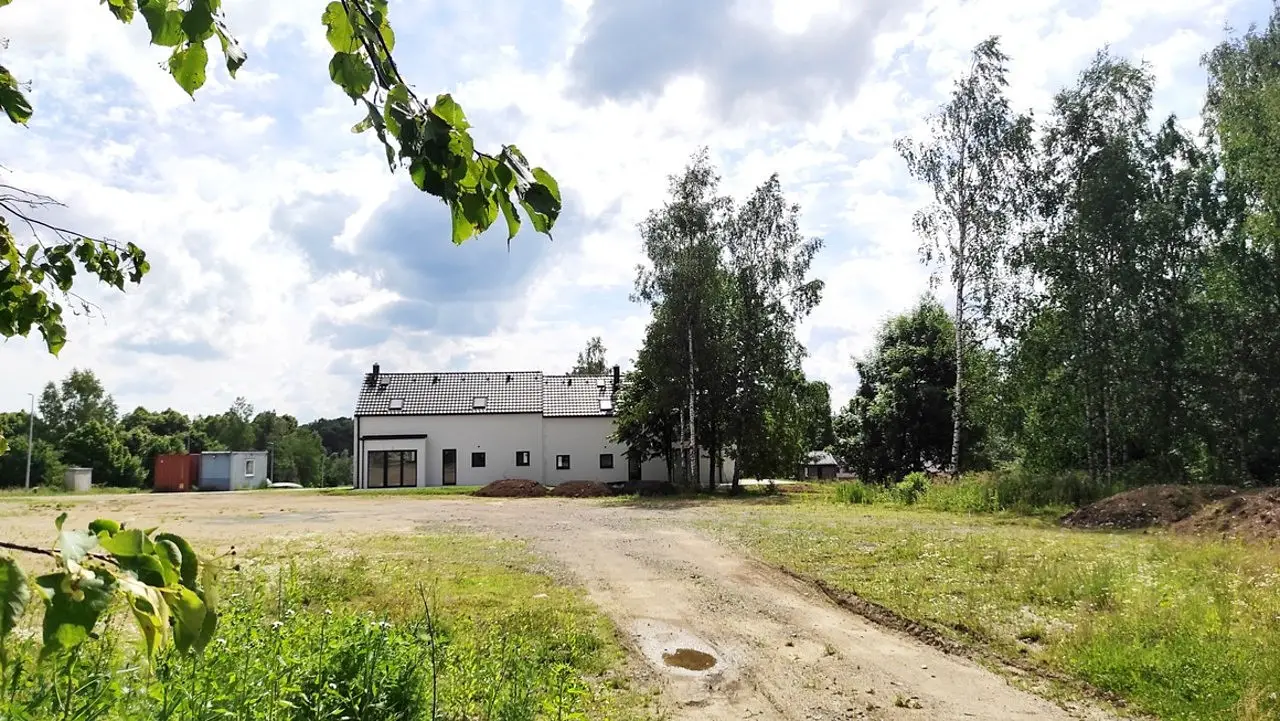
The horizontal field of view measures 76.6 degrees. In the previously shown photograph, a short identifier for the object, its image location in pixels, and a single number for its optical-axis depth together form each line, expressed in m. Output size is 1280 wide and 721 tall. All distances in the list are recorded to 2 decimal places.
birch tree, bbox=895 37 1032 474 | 24.39
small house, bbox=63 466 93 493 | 39.88
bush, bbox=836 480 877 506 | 24.80
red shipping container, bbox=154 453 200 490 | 41.13
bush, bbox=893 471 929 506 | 23.75
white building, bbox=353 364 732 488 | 41.09
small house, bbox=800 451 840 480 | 77.12
